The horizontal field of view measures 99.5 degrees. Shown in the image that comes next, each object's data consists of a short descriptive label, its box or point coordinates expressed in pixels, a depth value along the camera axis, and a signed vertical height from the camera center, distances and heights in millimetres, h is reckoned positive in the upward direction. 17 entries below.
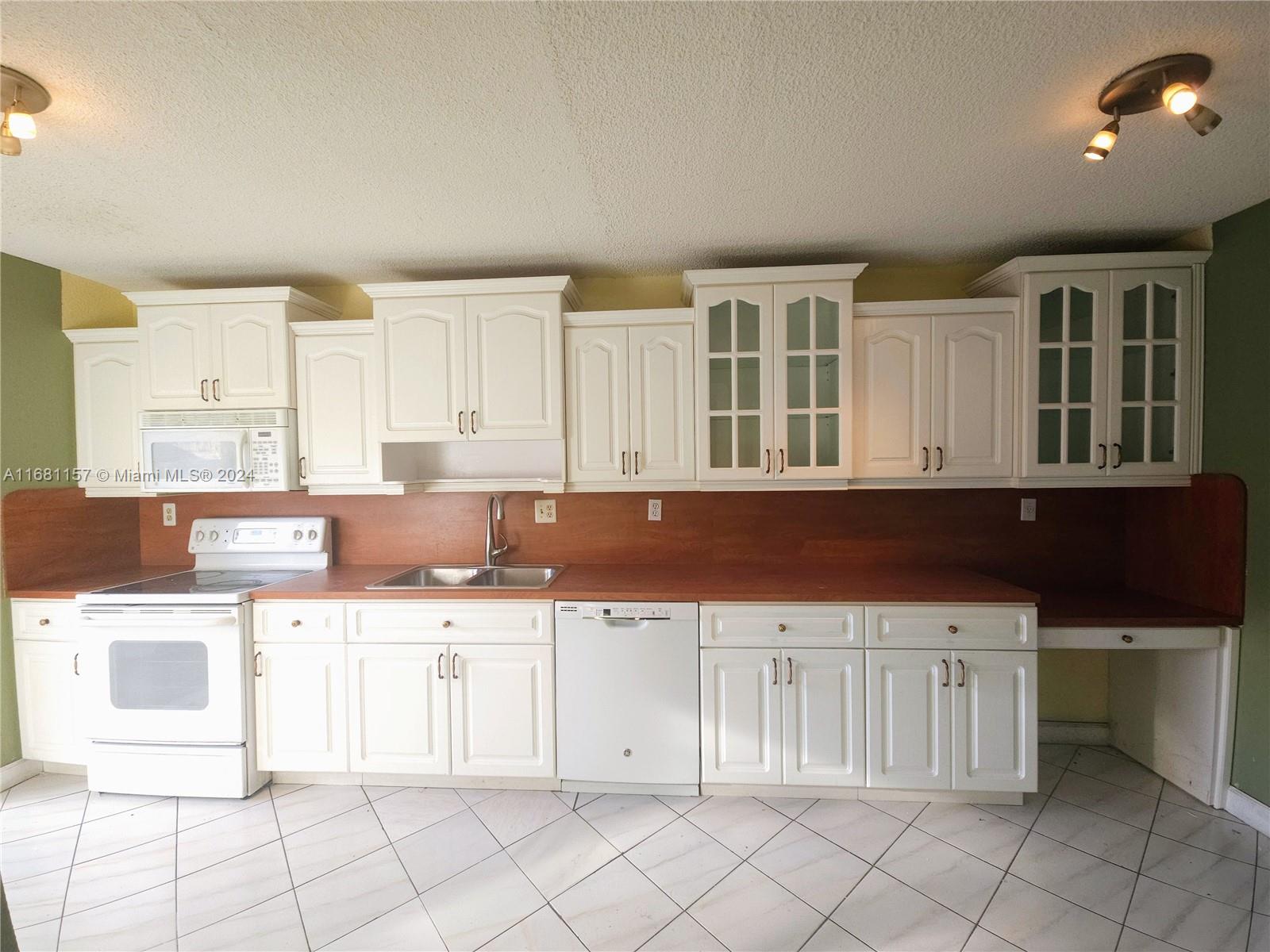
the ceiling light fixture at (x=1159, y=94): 1298 +925
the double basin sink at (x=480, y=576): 2771 -584
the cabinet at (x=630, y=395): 2516 +316
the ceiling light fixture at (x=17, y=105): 1310 +920
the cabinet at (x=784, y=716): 2221 -1060
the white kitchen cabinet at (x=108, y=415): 2723 +271
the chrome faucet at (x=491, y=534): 2773 -363
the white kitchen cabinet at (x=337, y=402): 2631 +313
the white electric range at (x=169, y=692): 2311 -967
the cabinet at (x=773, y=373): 2428 +404
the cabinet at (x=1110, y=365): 2299 +403
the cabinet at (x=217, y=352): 2604 +560
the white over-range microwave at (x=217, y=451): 2590 +82
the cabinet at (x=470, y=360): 2521 +495
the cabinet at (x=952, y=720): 2170 -1061
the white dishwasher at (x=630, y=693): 2256 -976
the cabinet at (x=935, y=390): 2412 +316
